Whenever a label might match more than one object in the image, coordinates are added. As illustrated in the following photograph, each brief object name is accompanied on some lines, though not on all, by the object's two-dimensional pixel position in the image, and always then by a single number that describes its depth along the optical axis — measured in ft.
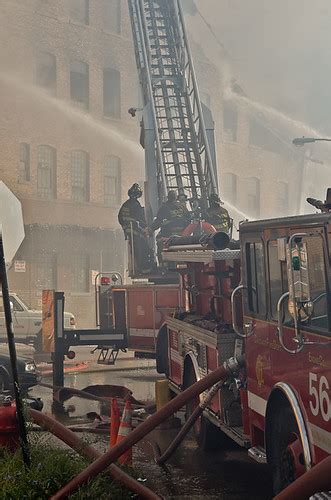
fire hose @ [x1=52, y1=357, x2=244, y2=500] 19.40
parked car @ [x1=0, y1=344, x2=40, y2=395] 39.60
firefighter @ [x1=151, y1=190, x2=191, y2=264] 49.26
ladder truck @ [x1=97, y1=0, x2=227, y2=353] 52.11
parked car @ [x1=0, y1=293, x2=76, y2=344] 66.69
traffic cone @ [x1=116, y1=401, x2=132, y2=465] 24.84
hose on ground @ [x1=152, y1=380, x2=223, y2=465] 25.49
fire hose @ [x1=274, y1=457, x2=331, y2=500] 16.08
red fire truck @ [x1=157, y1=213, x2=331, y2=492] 18.19
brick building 100.27
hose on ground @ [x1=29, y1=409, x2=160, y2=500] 19.65
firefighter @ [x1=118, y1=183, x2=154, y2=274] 49.85
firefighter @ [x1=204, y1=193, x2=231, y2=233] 49.19
